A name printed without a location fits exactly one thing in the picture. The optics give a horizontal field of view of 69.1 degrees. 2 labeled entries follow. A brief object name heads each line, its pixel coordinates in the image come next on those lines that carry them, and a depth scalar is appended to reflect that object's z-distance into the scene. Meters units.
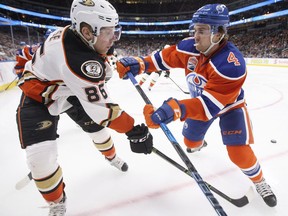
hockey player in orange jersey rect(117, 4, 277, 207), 1.25
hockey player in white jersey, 1.12
